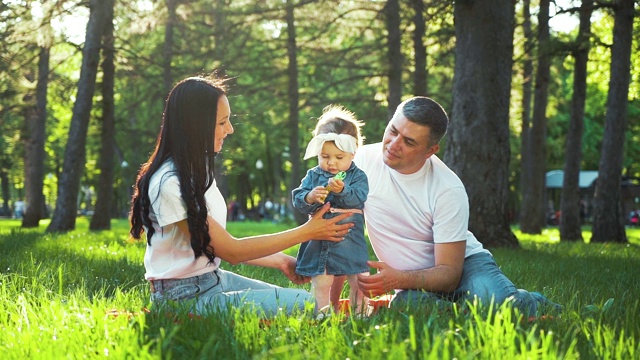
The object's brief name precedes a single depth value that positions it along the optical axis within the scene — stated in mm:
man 5781
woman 4863
